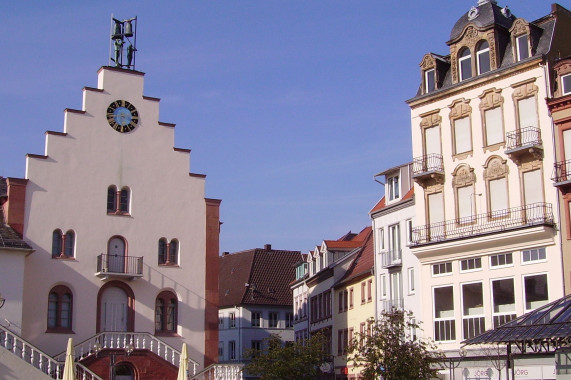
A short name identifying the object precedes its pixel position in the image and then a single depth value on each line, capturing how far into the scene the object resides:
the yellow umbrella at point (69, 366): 38.09
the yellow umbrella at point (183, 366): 39.12
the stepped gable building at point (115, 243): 44.59
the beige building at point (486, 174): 41.25
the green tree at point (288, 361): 45.66
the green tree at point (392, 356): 36.16
